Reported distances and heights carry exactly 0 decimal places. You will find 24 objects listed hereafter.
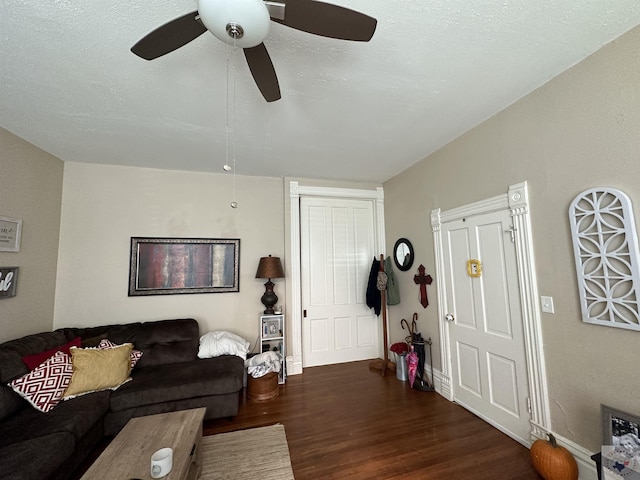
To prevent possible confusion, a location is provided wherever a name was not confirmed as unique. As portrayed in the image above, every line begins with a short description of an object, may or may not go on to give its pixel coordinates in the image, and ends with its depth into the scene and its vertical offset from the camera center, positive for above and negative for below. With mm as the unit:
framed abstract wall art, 3303 +63
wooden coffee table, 1406 -1072
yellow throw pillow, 2209 -856
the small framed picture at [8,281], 2414 -60
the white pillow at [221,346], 3002 -883
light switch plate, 1939 -317
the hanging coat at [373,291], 3932 -378
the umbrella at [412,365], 3102 -1183
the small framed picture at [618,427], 1425 -938
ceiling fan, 1000 +1008
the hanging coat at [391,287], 3689 -310
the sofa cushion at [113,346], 2629 -747
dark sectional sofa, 1595 -1017
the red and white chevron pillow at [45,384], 1996 -856
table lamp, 3402 -72
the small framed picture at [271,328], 3480 -800
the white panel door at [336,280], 3928 -205
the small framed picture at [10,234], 2439 +391
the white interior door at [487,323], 2199 -565
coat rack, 3645 -1141
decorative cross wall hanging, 3186 -226
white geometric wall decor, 1516 +22
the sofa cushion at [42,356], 2155 -694
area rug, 1835 -1425
